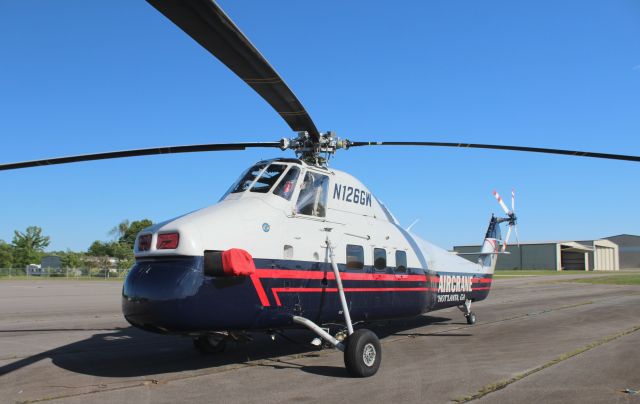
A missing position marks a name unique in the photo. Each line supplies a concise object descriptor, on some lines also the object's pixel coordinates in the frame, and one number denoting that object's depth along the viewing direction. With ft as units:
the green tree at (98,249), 304.75
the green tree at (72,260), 252.42
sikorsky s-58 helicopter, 23.94
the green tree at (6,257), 285.58
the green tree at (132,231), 276.62
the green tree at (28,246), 297.53
